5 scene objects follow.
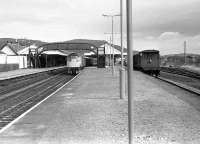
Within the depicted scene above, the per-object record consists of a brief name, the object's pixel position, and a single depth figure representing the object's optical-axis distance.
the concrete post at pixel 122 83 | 16.94
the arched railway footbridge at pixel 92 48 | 89.85
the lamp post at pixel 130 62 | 6.63
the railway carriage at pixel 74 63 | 51.12
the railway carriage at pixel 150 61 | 46.09
